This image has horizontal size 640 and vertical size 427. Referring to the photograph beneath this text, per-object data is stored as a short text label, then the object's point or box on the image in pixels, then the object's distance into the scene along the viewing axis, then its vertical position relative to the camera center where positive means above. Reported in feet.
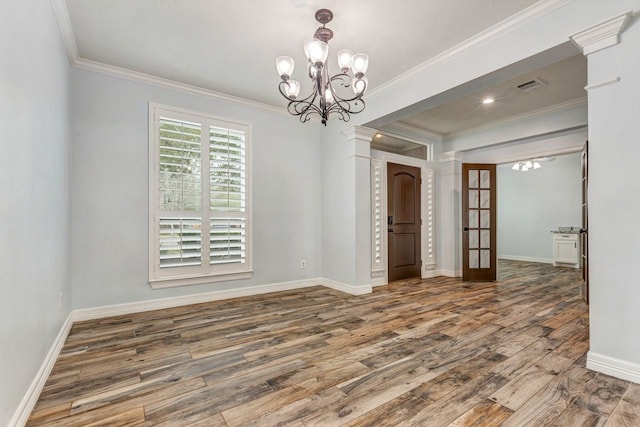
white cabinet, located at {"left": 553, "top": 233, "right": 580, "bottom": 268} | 22.54 -2.57
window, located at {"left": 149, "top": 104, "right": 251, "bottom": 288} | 11.88 +0.71
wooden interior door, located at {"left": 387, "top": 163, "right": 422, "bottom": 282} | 17.03 -0.34
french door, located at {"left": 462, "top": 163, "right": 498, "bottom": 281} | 18.20 +0.26
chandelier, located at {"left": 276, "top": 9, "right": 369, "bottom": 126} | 7.37 +3.91
